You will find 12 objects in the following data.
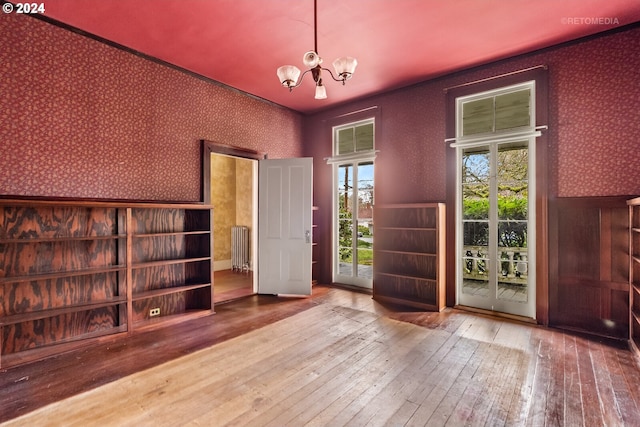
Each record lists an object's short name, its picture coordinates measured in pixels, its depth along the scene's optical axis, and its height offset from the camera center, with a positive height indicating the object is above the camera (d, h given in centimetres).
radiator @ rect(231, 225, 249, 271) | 699 -77
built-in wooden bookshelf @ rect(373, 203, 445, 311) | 436 -63
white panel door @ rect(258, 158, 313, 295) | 504 -19
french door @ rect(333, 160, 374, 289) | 546 -17
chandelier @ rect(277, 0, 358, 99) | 247 +126
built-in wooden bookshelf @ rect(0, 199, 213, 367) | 289 -58
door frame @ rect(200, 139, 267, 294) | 442 +95
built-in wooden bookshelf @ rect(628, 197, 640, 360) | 304 -64
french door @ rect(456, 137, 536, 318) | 394 -18
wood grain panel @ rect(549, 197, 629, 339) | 334 -60
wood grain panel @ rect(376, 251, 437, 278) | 456 -78
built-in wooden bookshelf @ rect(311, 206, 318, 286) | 593 -78
